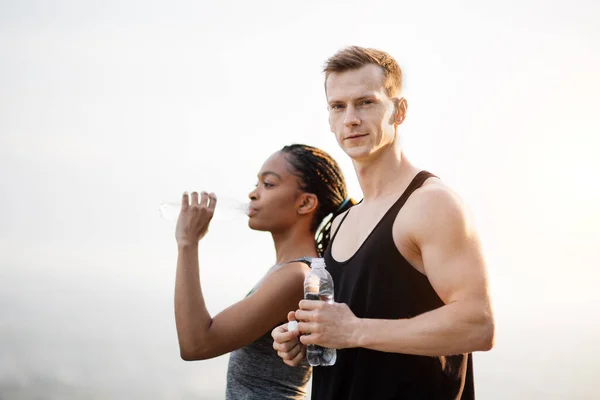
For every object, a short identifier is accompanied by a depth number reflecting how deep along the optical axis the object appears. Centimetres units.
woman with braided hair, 382
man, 266
